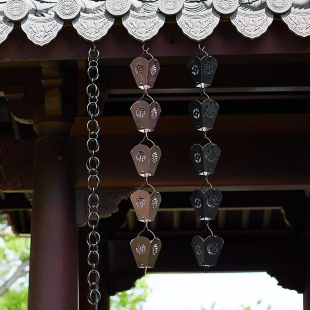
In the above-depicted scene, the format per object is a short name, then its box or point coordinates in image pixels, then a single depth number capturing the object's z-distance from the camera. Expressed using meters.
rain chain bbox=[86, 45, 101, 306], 4.78
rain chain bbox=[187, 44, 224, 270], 4.70
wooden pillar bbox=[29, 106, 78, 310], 6.17
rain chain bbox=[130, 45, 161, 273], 4.68
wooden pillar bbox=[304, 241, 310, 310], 13.06
